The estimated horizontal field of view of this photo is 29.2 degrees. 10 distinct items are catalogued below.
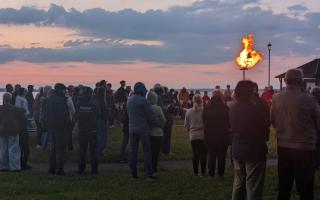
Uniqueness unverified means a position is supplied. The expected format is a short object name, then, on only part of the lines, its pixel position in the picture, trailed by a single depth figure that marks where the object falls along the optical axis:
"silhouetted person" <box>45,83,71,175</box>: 13.79
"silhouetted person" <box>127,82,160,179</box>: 12.81
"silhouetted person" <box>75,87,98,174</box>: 13.73
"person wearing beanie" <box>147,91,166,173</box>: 13.12
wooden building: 47.36
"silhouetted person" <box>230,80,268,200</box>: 8.19
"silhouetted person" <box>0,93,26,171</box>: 14.51
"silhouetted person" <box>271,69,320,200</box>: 8.05
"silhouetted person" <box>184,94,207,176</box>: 13.21
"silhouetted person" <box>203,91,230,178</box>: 12.45
